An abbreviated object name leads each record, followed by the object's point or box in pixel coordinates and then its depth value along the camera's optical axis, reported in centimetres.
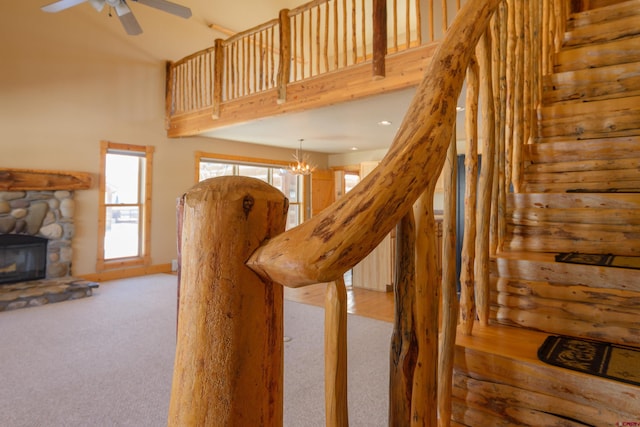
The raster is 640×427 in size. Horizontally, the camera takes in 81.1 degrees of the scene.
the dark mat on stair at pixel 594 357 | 91
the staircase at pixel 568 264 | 95
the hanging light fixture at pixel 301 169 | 715
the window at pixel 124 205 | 604
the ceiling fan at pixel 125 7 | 390
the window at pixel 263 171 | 766
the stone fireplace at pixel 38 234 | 488
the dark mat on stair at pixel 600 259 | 121
